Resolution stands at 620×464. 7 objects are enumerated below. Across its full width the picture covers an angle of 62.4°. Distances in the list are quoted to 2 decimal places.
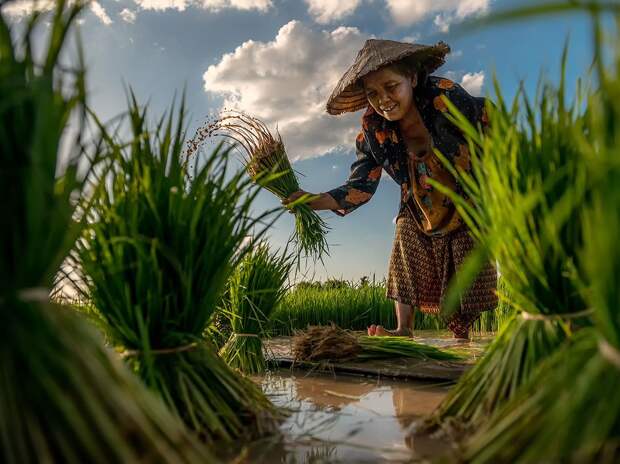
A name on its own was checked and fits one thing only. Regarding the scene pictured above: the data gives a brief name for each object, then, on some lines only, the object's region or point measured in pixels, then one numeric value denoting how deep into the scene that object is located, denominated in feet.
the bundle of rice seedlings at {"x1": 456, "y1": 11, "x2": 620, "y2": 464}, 1.63
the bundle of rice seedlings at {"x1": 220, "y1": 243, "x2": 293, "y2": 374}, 6.84
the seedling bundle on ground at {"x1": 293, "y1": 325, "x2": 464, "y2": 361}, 6.98
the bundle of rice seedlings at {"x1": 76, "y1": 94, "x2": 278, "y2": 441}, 3.02
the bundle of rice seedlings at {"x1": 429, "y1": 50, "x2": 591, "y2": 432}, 2.64
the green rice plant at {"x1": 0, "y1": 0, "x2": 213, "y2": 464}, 1.77
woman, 9.80
